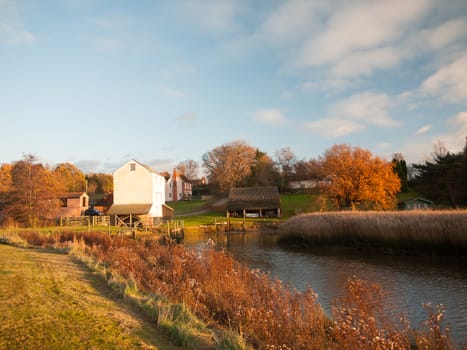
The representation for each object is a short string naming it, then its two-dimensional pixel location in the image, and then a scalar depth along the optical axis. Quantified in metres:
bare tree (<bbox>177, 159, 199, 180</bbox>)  111.12
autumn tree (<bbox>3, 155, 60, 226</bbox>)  36.44
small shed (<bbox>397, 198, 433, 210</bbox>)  50.84
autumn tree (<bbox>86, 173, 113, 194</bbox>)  106.21
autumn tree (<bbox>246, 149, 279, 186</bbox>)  73.38
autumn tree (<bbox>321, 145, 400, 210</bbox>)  39.14
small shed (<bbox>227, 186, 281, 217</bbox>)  56.91
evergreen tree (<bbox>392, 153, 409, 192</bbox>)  68.50
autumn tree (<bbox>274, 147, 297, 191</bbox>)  85.69
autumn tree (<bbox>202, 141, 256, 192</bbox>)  71.19
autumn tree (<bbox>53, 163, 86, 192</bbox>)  94.88
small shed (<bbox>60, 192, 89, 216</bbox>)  53.62
